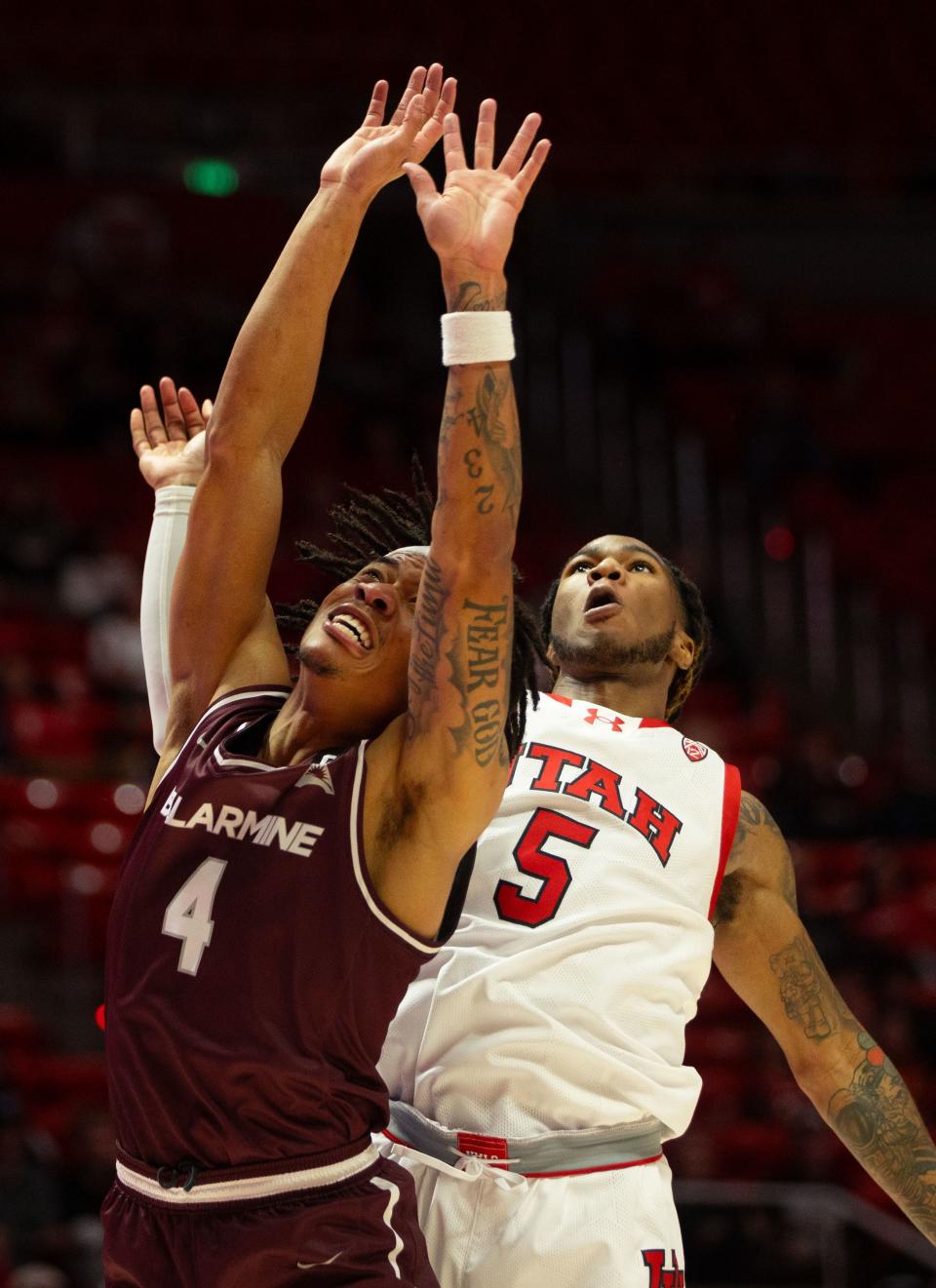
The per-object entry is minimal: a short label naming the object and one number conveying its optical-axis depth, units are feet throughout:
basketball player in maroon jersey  18.16
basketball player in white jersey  21.83
